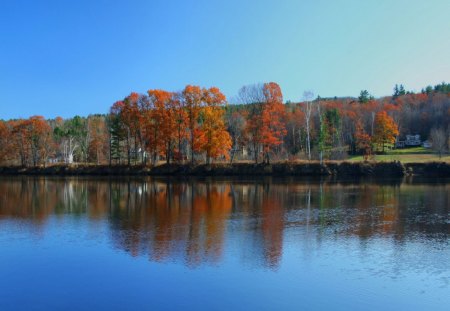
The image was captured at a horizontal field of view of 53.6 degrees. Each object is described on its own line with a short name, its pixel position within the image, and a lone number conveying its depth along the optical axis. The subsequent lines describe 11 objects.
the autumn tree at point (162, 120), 71.90
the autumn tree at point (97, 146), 91.88
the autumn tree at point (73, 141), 93.31
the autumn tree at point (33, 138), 85.81
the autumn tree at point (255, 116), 66.25
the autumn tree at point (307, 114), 66.88
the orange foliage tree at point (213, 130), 68.38
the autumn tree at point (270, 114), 65.44
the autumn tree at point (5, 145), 88.64
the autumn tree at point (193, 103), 70.19
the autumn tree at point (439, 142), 69.88
